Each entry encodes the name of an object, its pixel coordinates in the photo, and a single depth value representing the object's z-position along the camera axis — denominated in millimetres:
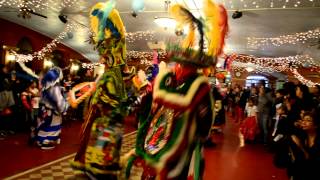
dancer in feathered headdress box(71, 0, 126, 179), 2454
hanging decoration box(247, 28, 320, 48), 6442
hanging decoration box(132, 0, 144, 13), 3199
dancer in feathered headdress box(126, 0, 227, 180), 1507
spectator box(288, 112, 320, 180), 1917
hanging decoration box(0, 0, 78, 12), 6079
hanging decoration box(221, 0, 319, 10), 4717
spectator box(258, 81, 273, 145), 5218
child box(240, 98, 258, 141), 5496
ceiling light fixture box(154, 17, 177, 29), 4599
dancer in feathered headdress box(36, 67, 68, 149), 3668
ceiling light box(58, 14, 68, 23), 6528
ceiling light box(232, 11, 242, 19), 5113
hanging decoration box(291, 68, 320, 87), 11176
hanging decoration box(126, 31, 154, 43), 8163
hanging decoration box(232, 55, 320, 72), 9419
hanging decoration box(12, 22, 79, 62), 8255
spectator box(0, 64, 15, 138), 4410
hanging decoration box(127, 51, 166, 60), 11356
